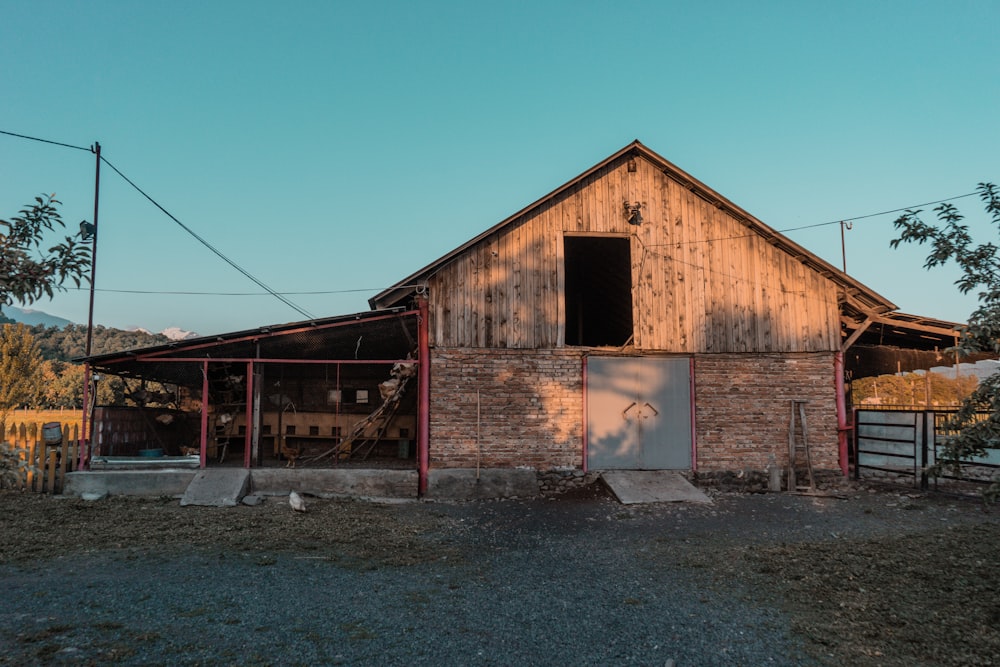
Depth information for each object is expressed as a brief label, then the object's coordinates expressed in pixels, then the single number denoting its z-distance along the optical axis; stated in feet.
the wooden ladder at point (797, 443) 42.06
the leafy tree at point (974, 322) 17.30
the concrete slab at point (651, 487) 38.65
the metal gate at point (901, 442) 41.19
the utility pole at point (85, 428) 40.11
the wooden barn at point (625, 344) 41.47
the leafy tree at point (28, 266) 10.42
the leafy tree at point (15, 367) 71.97
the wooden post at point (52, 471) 38.60
